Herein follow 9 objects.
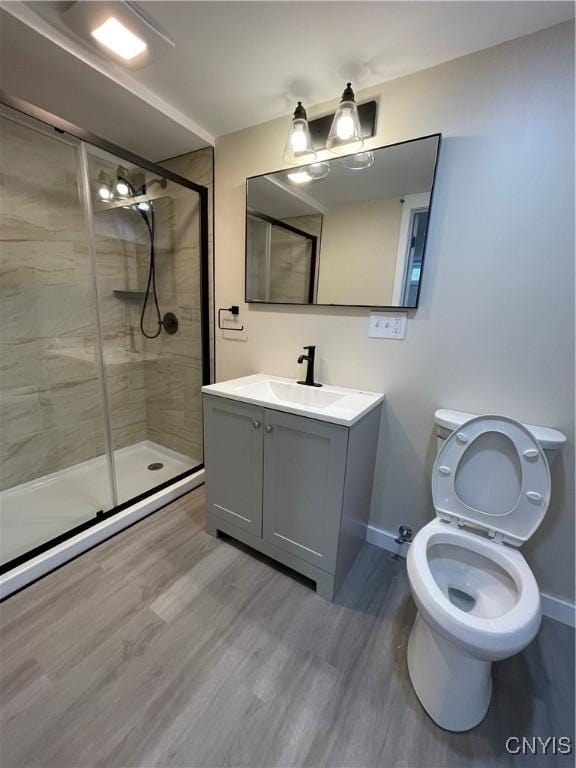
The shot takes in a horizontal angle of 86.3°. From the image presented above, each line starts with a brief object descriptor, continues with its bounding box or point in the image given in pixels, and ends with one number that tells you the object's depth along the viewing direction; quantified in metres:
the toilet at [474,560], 0.87
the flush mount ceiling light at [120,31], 1.08
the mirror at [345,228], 1.38
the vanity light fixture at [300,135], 1.39
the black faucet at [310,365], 1.68
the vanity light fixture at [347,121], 1.25
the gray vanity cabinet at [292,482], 1.27
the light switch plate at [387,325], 1.49
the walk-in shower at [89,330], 1.80
